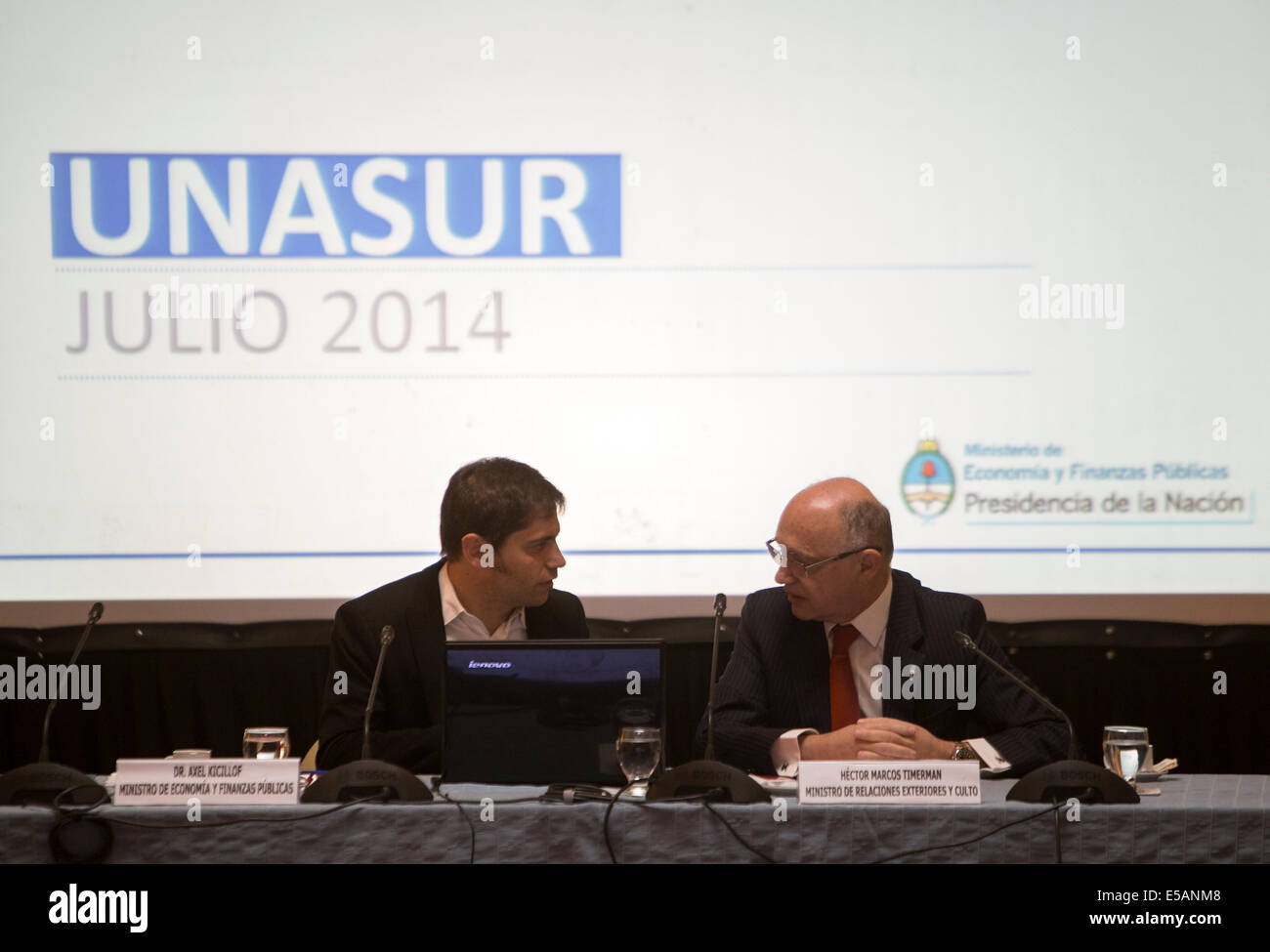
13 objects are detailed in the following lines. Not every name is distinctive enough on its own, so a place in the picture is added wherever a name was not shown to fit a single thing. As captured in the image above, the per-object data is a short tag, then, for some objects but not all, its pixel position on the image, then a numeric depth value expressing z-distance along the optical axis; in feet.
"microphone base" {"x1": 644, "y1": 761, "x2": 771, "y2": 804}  20.43
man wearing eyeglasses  22.63
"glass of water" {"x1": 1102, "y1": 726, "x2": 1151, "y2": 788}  20.99
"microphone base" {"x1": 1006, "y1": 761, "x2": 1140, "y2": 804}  20.38
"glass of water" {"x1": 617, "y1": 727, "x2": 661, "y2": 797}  20.69
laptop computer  20.90
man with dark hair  22.82
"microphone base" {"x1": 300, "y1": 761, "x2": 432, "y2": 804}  20.53
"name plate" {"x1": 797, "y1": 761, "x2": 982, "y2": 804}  20.39
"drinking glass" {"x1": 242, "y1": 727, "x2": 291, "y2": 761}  21.25
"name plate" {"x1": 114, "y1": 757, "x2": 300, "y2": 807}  20.49
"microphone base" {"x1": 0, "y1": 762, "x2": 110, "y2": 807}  20.51
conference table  20.22
